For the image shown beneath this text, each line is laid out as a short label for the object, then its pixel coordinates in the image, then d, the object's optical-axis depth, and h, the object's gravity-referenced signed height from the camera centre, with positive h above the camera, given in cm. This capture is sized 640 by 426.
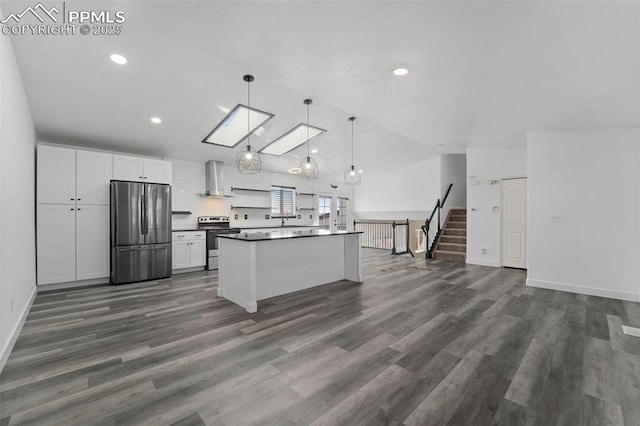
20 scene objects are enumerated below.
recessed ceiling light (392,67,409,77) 314 +161
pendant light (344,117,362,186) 549 +70
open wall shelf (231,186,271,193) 745 +64
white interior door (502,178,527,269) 614 -26
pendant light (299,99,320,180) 474 +77
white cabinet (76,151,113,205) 485 +65
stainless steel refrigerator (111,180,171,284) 500 -35
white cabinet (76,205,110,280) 482 -51
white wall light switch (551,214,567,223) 457 -12
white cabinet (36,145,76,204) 451 +63
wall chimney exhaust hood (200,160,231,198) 677 +84
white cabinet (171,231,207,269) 585 -80
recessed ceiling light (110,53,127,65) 325 +183
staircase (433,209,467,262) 750 -78
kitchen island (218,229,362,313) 375 -81
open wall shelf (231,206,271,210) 754 +14
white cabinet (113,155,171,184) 521 +85
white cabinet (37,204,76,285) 448 -50
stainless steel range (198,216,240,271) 634 -41
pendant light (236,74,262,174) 388 +90
